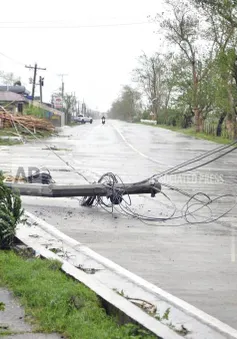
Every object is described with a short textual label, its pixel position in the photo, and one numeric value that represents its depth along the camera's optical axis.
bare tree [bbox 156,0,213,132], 50.41
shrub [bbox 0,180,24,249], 6.77
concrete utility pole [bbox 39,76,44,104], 85.25
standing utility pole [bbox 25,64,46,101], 75.76
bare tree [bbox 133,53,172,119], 99.50
